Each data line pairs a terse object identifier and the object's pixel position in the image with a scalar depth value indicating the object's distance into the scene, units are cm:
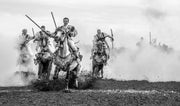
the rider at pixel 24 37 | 3622
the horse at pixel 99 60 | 3897
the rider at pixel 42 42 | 3277
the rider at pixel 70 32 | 2669
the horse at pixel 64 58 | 2650
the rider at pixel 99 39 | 3769
